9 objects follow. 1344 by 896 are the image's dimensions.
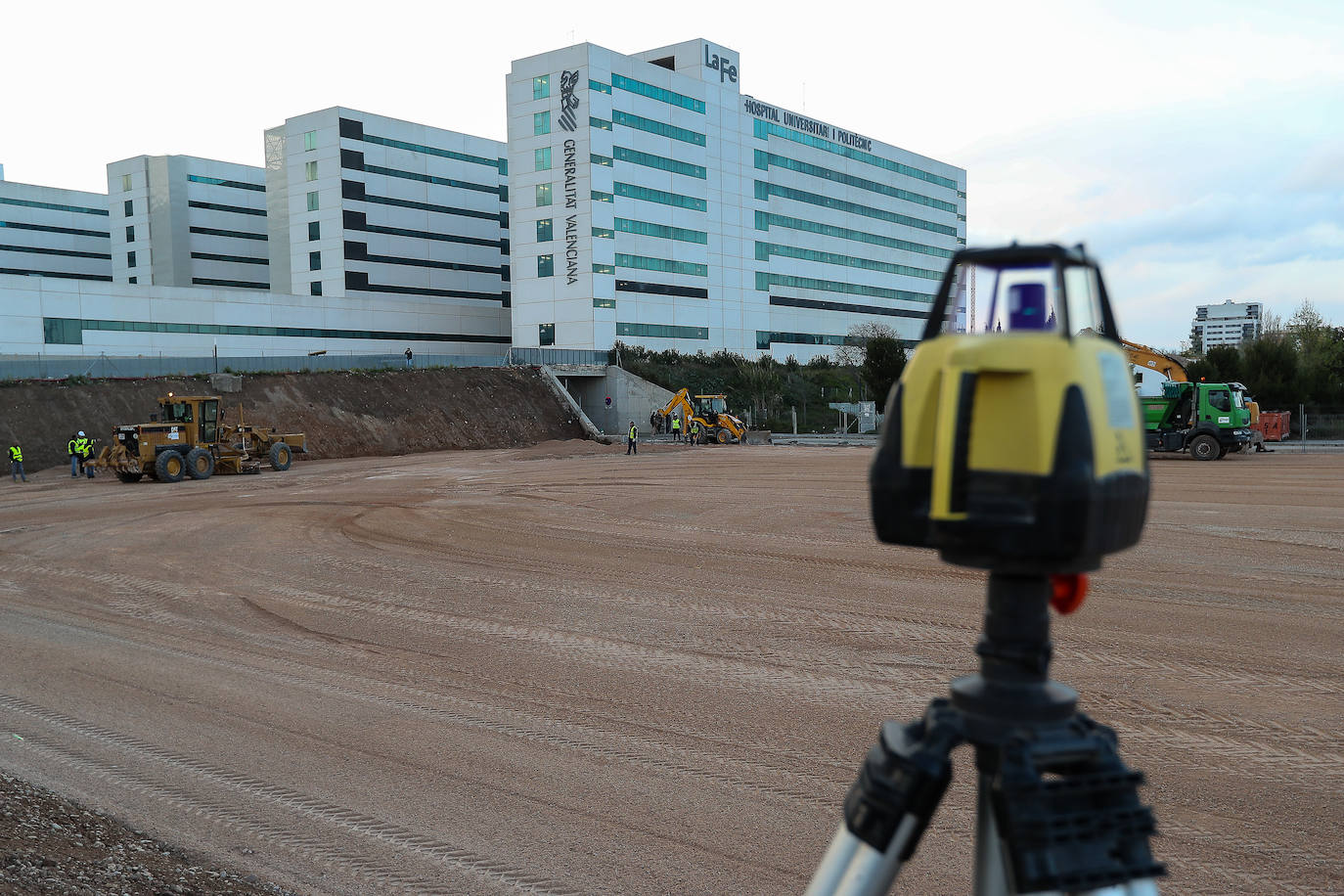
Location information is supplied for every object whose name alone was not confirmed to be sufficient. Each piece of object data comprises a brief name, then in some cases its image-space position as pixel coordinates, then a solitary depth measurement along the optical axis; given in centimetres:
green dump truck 2970
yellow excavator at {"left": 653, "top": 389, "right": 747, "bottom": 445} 4647
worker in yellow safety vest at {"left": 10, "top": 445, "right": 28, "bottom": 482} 3070
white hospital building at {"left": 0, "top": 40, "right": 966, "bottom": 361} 6981
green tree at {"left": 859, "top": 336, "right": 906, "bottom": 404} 5775
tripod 138
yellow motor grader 2902
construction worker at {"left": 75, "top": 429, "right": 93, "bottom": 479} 3225
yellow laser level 133
